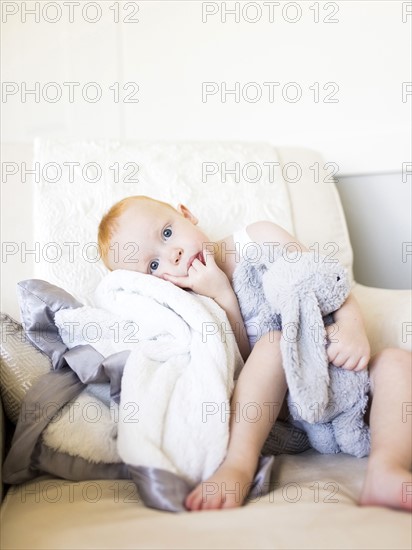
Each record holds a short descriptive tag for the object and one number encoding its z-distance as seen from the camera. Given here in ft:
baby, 2.85
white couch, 2.48
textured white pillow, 4.52
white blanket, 3.05
